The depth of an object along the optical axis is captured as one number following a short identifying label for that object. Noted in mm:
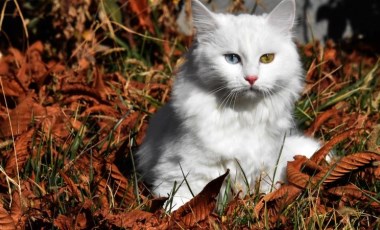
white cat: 4941
